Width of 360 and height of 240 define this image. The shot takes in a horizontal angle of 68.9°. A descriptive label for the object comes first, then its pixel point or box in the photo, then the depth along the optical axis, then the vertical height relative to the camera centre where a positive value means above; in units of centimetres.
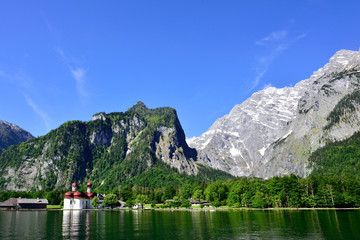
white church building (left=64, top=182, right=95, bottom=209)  17258 +42
